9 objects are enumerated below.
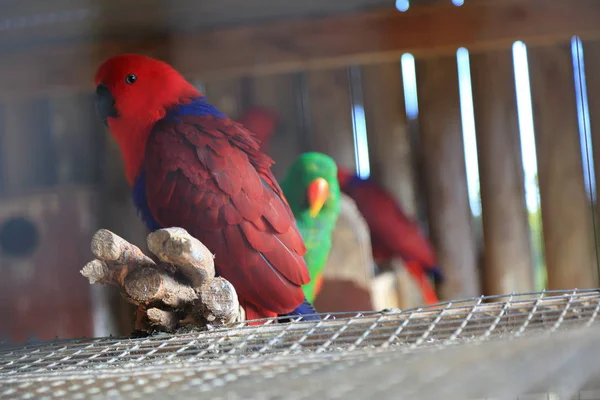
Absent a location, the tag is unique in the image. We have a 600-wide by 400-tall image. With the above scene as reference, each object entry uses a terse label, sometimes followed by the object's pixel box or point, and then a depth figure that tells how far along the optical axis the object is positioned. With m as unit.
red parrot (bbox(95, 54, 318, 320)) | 1.56
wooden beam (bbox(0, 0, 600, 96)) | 1.90
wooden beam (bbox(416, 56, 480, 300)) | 2.01
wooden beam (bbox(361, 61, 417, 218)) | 2.01
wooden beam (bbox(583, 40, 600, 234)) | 1.95
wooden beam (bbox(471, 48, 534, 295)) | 1.99
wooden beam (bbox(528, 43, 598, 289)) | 1.97
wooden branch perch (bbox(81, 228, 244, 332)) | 1.46
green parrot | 1.73
